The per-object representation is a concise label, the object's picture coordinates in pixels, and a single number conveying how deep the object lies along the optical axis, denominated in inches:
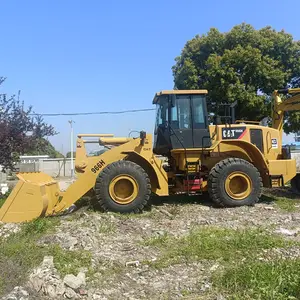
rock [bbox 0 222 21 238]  272.8
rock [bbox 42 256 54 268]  196.2
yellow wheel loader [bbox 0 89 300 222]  343.0
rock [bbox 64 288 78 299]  167.2
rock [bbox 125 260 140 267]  207.8
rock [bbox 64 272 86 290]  174.3
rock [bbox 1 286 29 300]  160.2
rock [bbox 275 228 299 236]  269.6
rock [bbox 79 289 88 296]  170.8
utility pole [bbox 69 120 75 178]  1127.7
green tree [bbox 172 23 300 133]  789.9
